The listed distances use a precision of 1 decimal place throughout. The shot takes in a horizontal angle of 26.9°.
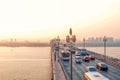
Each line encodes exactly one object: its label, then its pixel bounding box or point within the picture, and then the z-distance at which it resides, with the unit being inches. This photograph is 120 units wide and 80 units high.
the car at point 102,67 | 2314.2
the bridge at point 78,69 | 1927.8
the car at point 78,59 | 2939.7
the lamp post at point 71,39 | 1389.5
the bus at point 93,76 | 1388.3
